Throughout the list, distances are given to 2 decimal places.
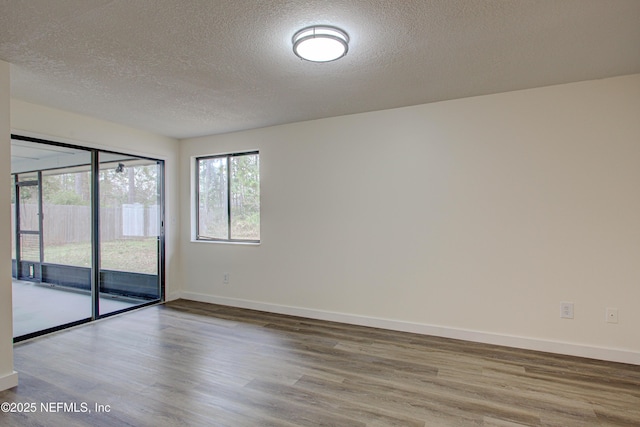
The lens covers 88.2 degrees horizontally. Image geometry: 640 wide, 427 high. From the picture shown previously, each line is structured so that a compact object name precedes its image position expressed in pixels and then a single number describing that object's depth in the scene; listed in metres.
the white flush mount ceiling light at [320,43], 2.00
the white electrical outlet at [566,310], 2.84
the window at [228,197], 4.43
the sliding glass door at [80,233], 3.33
